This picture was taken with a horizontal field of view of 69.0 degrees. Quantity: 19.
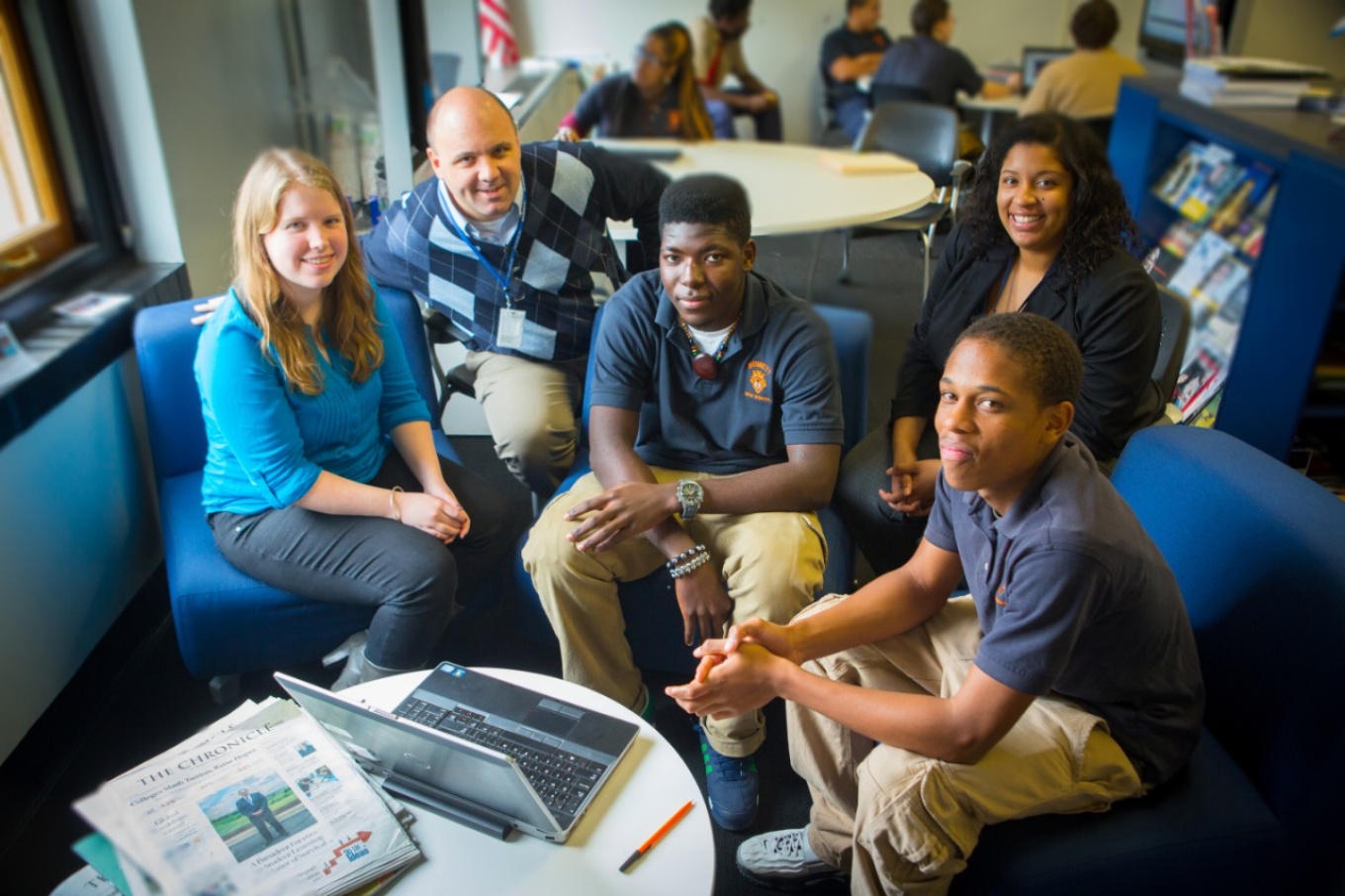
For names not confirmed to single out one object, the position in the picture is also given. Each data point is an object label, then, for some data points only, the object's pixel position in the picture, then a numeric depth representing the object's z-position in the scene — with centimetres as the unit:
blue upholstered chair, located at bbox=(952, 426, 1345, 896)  114
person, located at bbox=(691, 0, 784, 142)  398
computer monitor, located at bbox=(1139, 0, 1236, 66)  379
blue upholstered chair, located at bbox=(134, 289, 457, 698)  163
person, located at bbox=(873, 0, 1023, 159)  448
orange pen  107
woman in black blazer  150
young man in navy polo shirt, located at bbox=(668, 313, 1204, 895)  108
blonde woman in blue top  152
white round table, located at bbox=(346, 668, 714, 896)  104
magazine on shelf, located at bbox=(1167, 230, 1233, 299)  307
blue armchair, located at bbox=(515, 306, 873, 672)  167
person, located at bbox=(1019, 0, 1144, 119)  411
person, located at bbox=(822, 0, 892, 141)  505
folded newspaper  93
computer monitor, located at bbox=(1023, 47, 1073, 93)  495
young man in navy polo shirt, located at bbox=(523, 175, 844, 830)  156
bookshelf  244
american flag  516
